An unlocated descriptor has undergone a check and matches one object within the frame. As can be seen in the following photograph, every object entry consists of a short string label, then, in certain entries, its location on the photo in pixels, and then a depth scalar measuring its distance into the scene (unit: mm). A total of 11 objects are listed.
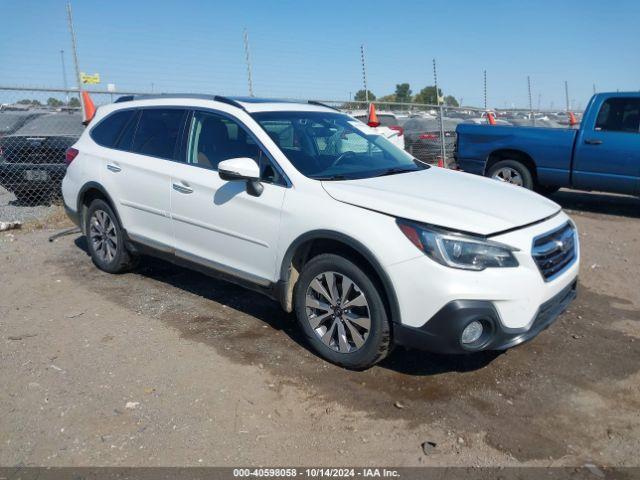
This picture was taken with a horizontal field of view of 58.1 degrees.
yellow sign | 9617
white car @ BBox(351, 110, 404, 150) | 9824
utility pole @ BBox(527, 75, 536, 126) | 19391
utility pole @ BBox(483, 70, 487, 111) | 17250
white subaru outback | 3365
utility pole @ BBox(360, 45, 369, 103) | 13282
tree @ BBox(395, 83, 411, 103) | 70812
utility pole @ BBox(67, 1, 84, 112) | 9544
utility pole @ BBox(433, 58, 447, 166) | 13109
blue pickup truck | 8344
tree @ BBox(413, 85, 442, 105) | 56356
